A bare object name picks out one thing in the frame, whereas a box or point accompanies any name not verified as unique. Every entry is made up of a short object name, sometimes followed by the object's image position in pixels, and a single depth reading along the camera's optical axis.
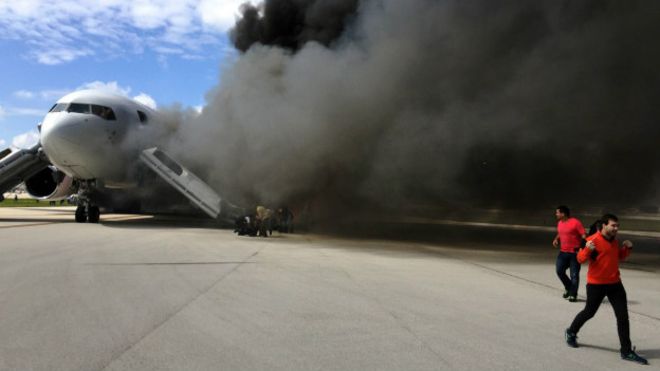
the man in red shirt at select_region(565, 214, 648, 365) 5.33
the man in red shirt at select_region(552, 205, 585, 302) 8.19
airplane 19.41
